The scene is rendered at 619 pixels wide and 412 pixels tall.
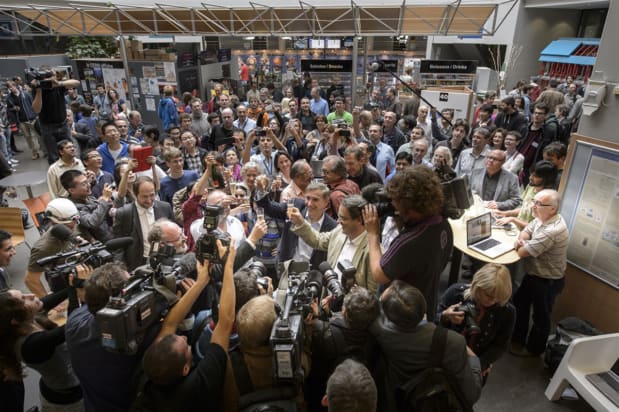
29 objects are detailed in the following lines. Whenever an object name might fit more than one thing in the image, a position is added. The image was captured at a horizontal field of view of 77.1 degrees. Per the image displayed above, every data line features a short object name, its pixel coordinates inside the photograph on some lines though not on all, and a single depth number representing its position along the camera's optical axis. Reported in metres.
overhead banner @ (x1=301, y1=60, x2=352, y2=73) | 8.13
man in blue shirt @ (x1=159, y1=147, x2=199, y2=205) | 3.91
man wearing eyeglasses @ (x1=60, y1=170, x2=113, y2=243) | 3.05
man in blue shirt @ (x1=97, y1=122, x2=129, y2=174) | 4.84
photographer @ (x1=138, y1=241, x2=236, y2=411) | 1.52
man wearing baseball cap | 2.52
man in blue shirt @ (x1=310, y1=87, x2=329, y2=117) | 8.01
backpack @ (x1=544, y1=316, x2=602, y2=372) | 3.05
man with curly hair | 1.99
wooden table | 3.17
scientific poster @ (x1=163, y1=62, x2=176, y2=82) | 9.46
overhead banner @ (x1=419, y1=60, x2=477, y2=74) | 8.14
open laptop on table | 3.30
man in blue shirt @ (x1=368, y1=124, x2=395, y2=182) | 4.98
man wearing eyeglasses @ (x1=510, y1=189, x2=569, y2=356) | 2.96
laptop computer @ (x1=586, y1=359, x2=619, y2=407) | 2.49
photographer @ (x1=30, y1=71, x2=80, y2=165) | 5.66
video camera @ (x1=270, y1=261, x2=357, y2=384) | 1.51
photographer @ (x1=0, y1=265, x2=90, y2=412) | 1.88
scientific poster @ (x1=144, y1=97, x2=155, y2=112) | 9.64
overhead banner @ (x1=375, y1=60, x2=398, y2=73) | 9.60
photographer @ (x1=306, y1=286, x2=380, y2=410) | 1.75
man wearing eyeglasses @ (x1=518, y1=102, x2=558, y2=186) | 5.57
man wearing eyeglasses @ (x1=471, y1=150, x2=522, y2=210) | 3.96
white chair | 2.70
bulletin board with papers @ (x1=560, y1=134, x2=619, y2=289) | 3.10
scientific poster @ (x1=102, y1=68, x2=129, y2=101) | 9.91
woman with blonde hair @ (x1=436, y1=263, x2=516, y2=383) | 2.09
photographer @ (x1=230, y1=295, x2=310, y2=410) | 1.61
